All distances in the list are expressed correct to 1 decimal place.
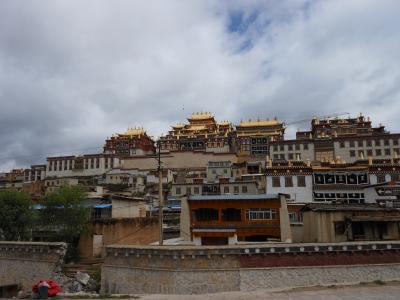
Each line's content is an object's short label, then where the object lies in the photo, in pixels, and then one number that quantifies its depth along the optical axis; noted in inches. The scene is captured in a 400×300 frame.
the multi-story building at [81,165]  3464.6
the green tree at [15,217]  1396.4
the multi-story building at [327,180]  1877.5
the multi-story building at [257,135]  3462.1
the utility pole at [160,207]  1041.5
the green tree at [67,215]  1370.6
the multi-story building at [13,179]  3555.6
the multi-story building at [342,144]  2913.4
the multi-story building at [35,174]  3611.2
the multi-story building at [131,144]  3764.8
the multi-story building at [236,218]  1267.2
